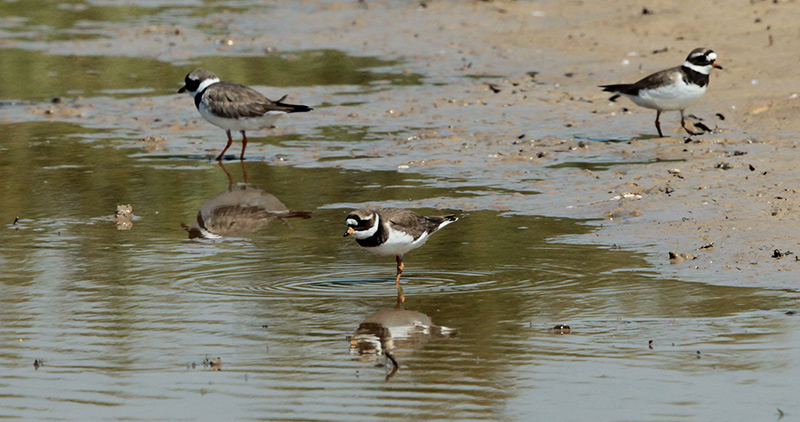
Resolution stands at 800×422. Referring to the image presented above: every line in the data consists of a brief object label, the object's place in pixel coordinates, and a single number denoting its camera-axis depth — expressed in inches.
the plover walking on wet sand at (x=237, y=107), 577.9
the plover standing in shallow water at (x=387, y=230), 350.6
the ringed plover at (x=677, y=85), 570.9
